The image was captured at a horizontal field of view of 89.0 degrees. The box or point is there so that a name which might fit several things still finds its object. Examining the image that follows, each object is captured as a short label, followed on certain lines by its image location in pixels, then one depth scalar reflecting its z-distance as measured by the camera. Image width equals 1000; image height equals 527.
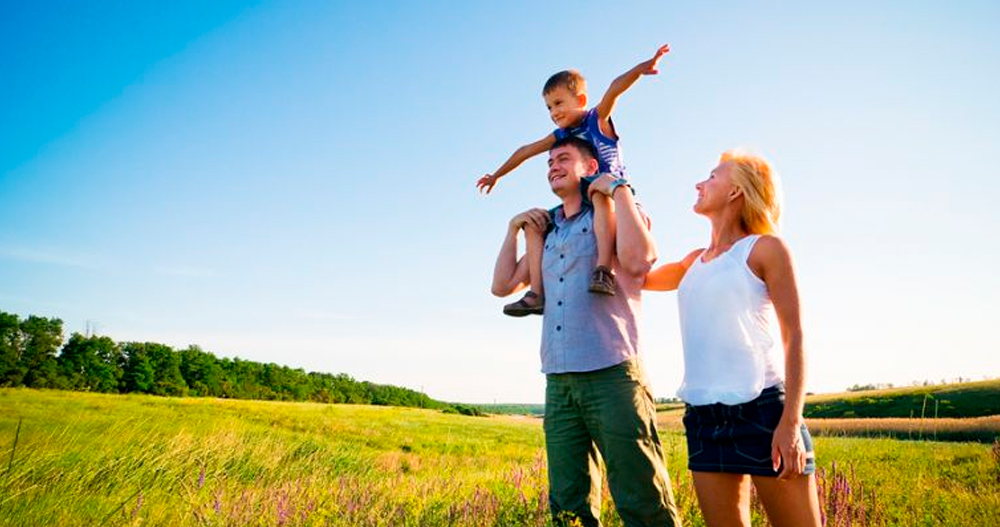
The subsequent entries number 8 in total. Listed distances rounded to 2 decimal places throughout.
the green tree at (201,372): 81.06
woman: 2.06
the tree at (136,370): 77.25
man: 2.54
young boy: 2.96
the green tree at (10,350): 63.97
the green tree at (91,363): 71.12
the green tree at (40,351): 66.81
